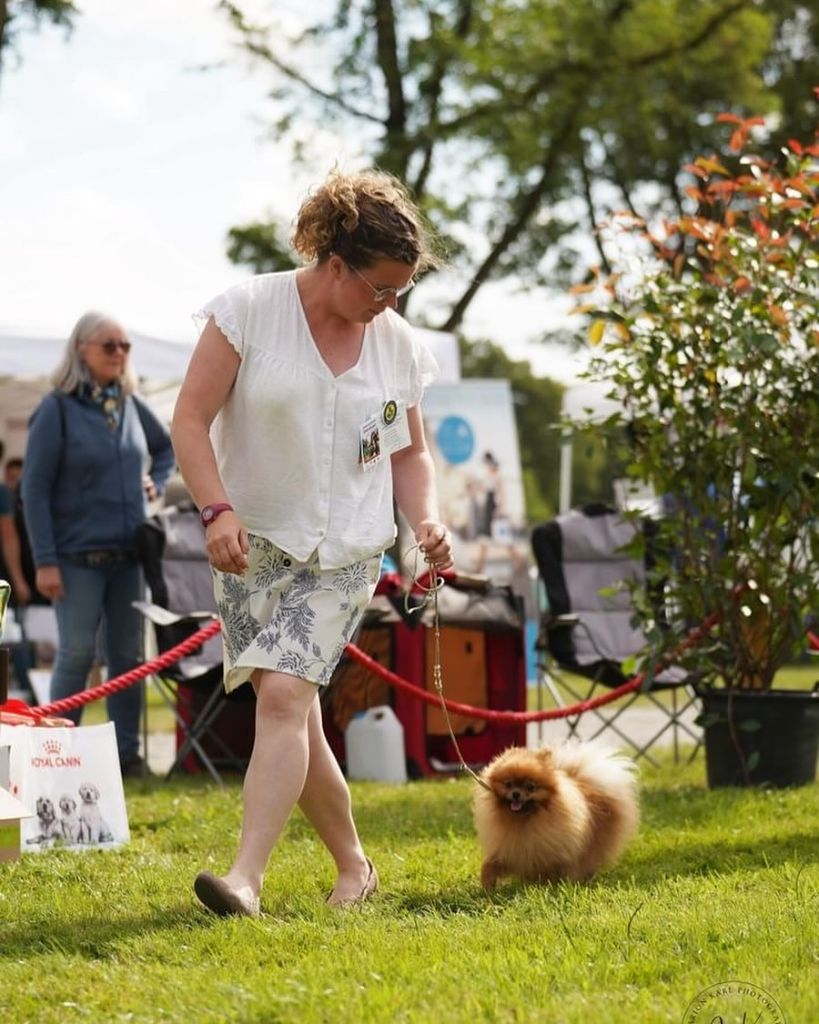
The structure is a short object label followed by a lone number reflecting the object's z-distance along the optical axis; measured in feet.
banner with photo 46.44
